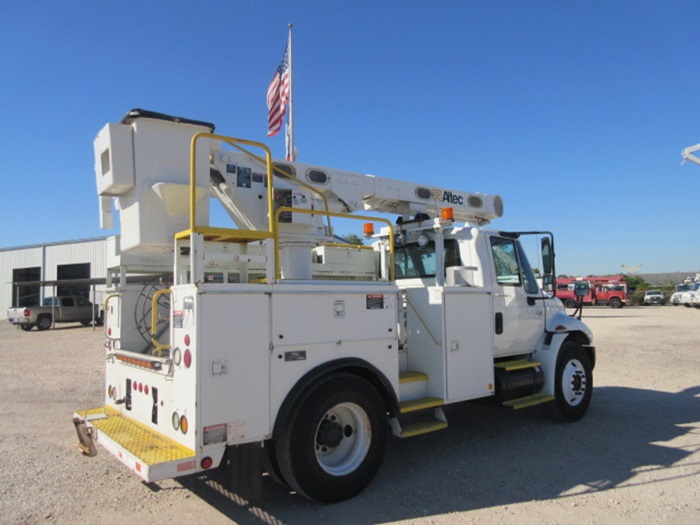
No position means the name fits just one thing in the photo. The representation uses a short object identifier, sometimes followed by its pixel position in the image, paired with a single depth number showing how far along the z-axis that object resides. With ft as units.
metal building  115.44
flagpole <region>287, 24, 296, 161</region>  35.81
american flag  40.34
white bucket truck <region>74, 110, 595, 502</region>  12.89
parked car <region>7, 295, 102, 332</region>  86.69
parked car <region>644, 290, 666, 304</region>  158.61
